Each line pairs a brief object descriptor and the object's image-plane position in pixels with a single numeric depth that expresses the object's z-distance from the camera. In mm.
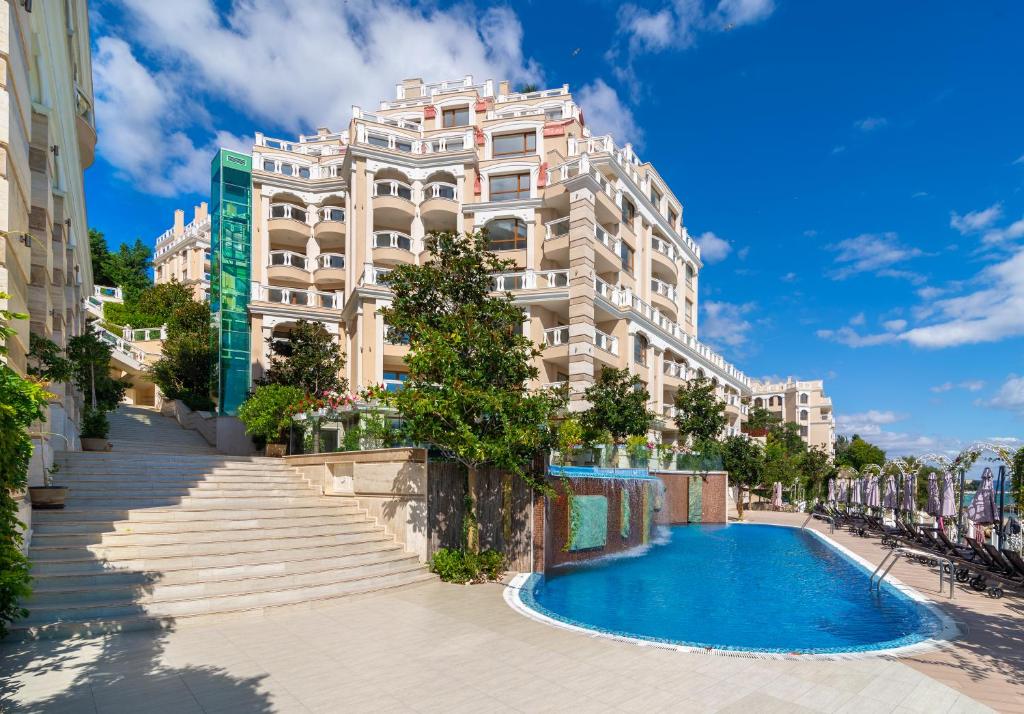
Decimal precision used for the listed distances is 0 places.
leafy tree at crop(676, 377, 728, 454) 31125
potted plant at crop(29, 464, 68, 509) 10664
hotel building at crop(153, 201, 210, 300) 60250
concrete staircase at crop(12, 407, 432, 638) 8859
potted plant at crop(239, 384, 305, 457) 20375
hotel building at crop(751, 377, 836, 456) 95438
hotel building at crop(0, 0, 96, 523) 9047
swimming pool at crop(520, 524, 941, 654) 9906
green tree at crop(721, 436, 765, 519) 32719
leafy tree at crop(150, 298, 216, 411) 31672
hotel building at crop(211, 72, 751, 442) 28500
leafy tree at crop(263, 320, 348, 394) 25391
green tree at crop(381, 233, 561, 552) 11406
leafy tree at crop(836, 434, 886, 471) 74562
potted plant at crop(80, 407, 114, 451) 18953
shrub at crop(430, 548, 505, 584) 12211
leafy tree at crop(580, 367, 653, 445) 24938
